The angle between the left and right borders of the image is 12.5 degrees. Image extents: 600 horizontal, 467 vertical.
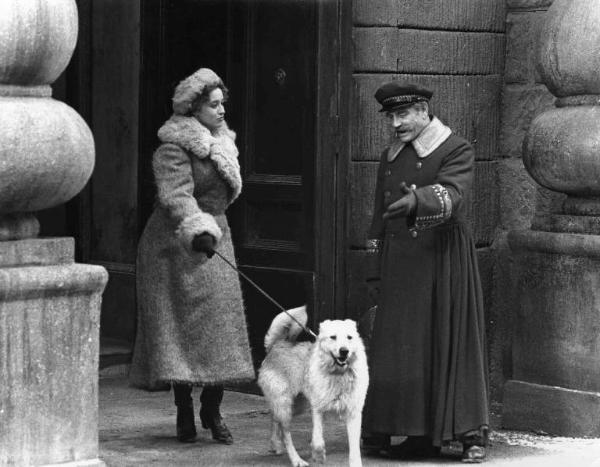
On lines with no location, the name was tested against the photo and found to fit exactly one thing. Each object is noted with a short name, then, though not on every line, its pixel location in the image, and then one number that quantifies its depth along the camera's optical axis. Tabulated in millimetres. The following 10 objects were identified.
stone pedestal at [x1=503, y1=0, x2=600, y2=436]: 14377
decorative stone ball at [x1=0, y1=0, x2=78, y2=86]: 10689
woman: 13286
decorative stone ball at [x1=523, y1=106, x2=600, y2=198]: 14336
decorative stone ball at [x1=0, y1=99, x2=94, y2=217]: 10675
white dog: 12382
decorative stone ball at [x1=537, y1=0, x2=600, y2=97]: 14390
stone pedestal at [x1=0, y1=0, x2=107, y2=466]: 10729
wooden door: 15140
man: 13165
